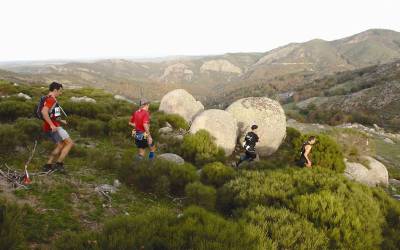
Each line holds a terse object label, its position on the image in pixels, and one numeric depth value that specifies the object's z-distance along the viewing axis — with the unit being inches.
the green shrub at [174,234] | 200.1
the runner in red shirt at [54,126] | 335.0
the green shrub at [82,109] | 750.5
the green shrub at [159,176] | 376.8
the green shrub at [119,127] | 633.0
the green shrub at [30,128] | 491.5
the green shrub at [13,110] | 645.3
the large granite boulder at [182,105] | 838.5
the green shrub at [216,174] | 416.6
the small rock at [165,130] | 682.9
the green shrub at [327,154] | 583.4
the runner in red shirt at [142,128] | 432.8
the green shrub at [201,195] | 336.8
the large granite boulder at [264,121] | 652.1
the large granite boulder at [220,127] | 608.7
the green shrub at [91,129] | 607.8
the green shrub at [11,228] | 186.4
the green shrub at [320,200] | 282.8
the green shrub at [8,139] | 402.0
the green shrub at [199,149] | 542.0
